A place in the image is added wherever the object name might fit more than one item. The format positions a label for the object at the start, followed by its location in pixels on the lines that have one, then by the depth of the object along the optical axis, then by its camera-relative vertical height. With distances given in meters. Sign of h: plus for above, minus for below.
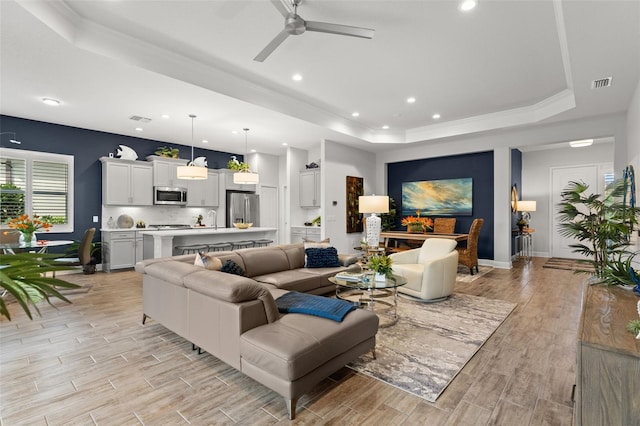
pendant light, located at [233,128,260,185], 6.35 +0.69
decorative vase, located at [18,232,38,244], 4.56 -0.37
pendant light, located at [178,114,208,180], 5.68 +0.71
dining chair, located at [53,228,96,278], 5.52 -0.61
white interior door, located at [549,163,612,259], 7.93 +0.74
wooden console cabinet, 1.38 -0.73
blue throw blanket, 2.51 -0.78
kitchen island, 5.39 -0.48
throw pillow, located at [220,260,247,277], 3.46 -0.61
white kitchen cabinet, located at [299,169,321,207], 8.19 +0.63
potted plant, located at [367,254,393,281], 3.51 -0.58
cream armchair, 4.28 -0.84
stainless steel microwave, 7.47 +0.40
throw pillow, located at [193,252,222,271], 3.33 -0.53
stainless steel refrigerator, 8.77 +0.13
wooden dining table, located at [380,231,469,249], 6.54 -0.49
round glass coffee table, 3.46 -1.12
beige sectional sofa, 2.05 -0.86
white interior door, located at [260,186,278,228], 9.47 +0.19
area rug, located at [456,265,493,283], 5.89 -1.21
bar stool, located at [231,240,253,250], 6.42 -0.65
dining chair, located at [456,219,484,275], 6.07 -0.74
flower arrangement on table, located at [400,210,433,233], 7.21 -0.26
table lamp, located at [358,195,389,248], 5.37 +0.04
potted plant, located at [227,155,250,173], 6.52 +0.93
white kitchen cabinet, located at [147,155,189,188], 7.40 +0.96
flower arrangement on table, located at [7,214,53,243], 4.50 -0.21
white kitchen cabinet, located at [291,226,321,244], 7.89 -0.52
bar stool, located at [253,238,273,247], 6.78 -0.65
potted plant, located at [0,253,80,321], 0.78 -0.17
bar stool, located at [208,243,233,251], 6.04 -0.65
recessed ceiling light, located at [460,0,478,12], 2.99 +1.95
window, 5.80 +0.49
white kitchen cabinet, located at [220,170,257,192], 8.73 +0.77
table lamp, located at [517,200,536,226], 8.12 +0.17
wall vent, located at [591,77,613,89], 4.11 +1.70
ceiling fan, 2.87 +1.68
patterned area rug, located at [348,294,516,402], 2.46 -1.24
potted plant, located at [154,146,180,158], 7.55 +1.42
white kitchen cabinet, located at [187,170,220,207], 8.15 +0.53
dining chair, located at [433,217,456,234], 7.71 -0.30
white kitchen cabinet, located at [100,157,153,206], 6.77 +0.64
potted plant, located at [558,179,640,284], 2.73 -0.09
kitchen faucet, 8.24 -0.16
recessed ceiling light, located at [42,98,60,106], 4.92 +1.72
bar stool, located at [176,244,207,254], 5.63 -0.63
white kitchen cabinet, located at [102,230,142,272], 6.50 -0.76
